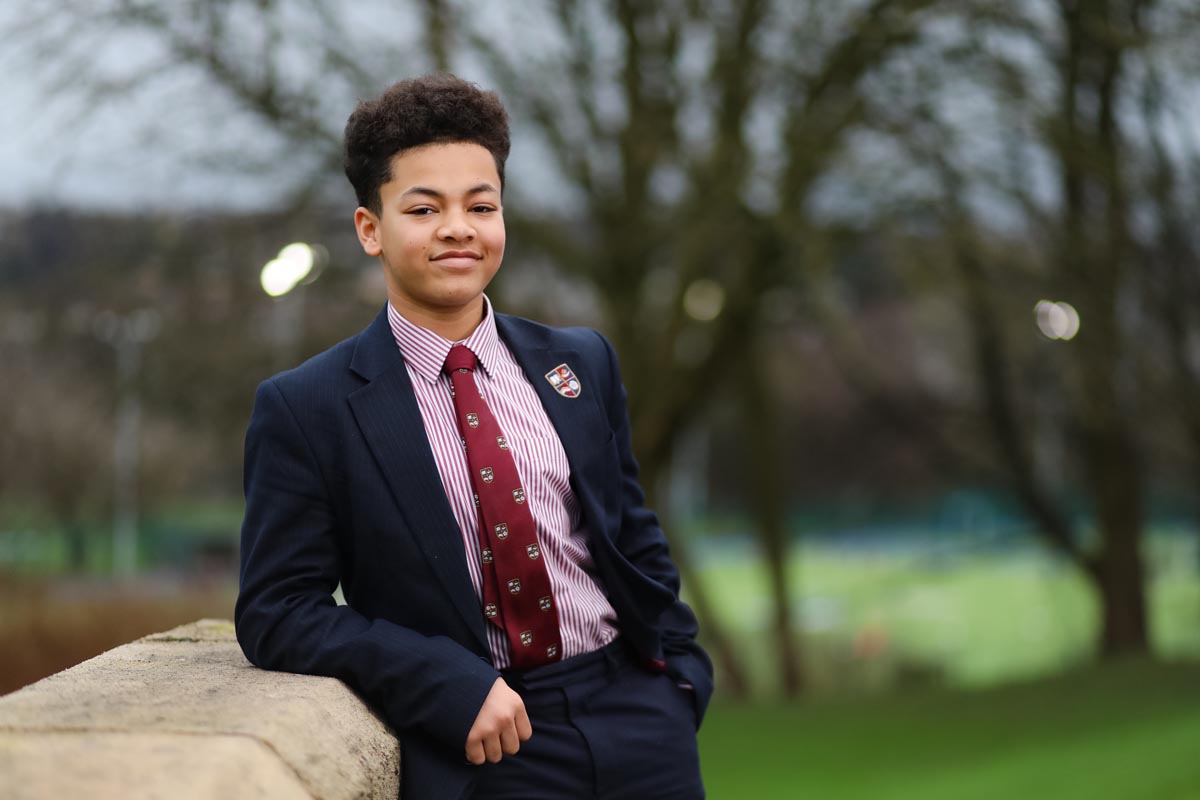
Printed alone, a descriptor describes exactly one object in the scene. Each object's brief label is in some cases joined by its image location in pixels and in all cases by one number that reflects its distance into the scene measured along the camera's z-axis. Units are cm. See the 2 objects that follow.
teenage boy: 381
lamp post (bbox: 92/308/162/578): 1798
